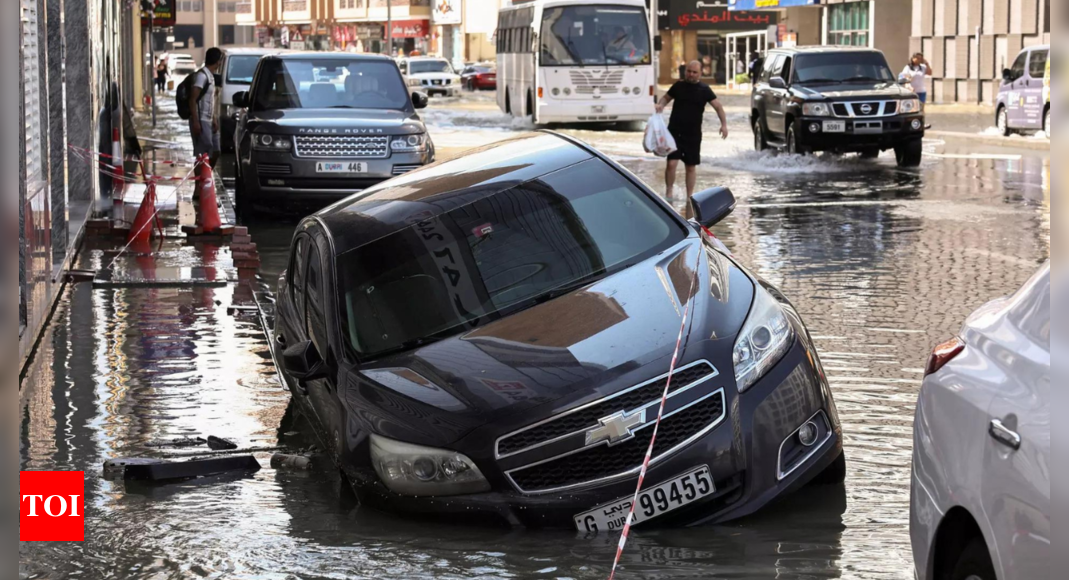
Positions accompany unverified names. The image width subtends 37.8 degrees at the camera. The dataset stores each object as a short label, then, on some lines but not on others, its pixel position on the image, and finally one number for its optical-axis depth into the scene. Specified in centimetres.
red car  7319
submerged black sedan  557
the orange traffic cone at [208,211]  1581
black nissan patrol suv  2548
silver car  324
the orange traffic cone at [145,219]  1519
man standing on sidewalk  2075
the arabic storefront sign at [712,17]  7831
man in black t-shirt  1903
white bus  3688
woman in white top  3825
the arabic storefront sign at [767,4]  6518
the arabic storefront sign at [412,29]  11956
